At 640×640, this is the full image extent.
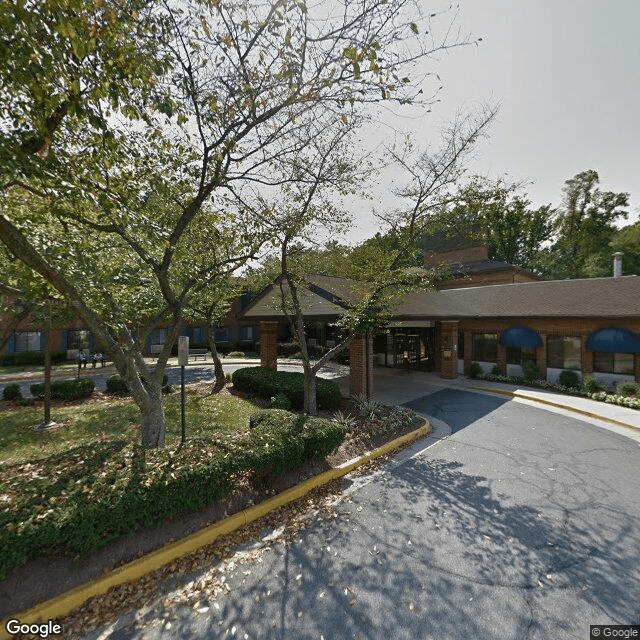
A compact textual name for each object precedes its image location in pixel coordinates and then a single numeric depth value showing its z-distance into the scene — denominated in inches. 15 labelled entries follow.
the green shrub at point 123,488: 134.3
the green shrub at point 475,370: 652.1
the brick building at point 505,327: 508.7
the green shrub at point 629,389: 455.8
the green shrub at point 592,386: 499.2
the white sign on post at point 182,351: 253.1
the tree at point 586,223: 1450.5
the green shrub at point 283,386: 404.2
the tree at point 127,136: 148.1
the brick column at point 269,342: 578.2
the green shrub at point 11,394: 475.8
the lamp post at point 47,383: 369.7
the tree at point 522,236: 1616.6
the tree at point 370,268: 340.5
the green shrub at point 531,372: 591.8
